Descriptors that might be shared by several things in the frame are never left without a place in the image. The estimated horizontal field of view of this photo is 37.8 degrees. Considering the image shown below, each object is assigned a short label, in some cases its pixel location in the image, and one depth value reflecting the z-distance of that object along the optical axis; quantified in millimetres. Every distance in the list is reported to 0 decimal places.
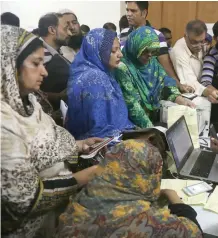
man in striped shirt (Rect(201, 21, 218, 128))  2381
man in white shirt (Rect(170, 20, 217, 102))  2373
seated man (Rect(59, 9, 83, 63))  2521
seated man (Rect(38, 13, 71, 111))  1880
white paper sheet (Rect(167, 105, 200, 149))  1771
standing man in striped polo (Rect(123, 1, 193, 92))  2541
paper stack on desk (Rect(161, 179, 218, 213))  1200
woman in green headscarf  1928
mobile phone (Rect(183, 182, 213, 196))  1272
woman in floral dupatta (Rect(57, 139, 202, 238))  882
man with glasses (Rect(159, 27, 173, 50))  3610
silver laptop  1446
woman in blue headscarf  1597
